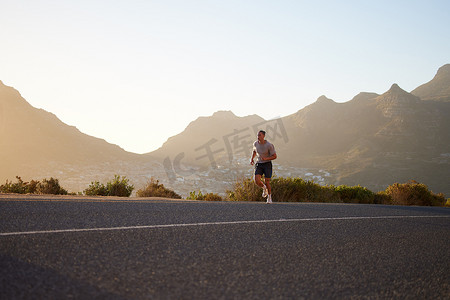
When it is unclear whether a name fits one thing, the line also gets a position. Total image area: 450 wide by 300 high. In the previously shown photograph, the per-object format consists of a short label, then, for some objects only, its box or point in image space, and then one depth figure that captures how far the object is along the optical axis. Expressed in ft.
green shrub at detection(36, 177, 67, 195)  45.78
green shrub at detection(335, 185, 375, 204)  59.26
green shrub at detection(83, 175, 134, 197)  48.78
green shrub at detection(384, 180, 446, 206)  64.28
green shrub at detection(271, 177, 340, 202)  49.34
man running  36.92
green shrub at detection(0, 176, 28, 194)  44.56
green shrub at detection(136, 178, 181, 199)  49.29
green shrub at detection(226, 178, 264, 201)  46.88
